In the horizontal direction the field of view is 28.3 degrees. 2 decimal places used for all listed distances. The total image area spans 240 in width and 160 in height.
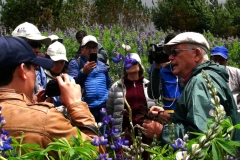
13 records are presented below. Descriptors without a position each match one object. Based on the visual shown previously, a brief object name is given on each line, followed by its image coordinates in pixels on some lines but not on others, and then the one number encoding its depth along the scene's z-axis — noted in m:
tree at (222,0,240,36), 37.34
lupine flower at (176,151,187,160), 1.38
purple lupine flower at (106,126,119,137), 2.79
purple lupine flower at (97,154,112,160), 1.92
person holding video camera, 4.93
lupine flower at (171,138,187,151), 1.87
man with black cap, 2.26
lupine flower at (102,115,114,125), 2.74
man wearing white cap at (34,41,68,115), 5.03
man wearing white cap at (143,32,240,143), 2.84
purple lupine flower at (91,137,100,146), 2.13
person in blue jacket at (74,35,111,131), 6.01
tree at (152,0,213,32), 32.53
